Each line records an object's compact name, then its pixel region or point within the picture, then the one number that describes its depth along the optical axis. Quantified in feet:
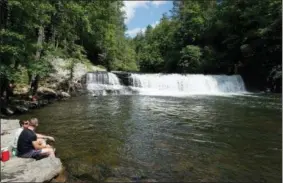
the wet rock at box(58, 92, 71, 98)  37.25
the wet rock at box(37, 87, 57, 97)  35.11
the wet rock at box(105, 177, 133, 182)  11.36
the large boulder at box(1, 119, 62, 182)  10.20
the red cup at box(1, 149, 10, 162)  11.83
